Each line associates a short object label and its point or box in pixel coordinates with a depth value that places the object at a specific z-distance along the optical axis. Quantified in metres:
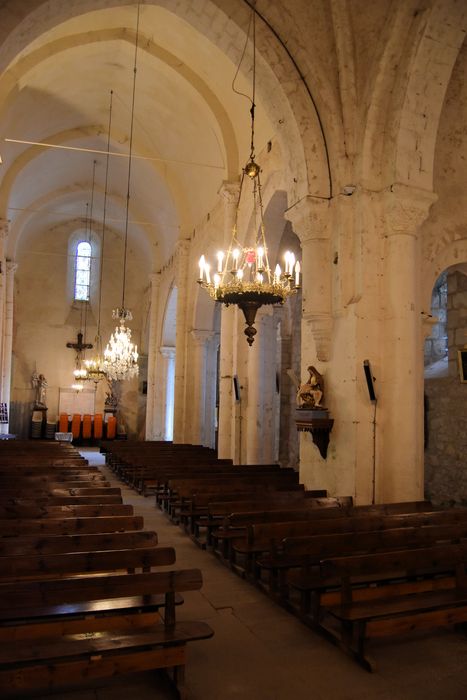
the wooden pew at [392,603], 3.63
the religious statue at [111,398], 25.86
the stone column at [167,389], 22.02
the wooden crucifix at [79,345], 26.05
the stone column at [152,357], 22.06
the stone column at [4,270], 17.23
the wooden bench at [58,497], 5.77
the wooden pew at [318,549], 4.27
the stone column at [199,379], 17.08
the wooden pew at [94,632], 2.93
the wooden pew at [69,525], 4.59
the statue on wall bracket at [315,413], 7.85
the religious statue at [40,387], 25.31
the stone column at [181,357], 17.47
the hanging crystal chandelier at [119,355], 17.50
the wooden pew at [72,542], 3.98
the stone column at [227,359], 12.88
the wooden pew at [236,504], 6.40
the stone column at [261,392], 12.09
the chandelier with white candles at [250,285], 7.05
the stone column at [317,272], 8.18
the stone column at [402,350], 7.38
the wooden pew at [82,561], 3.54
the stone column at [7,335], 20.70
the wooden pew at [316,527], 5.02
